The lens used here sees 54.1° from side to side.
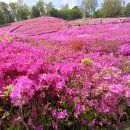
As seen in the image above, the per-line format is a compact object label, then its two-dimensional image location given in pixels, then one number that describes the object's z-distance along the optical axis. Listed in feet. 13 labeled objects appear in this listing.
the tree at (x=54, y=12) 109.70
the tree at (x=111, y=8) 124.27
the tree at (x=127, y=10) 134.85
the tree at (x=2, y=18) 93.17
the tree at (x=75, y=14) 119.02
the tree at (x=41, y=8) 111.47
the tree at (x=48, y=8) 110.21
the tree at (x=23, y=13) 103.50
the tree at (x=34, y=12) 107.28
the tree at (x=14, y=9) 111.01
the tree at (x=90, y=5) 154.05
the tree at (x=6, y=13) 102.77
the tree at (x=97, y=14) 136.36
